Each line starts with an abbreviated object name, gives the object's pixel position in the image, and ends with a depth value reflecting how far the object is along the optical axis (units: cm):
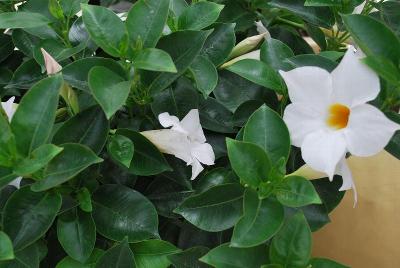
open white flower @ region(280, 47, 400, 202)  73
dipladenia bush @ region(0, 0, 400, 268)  75
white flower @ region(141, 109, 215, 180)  80
